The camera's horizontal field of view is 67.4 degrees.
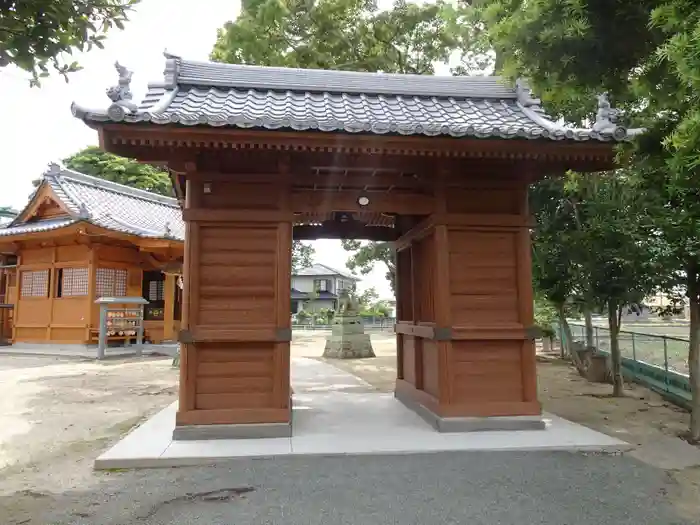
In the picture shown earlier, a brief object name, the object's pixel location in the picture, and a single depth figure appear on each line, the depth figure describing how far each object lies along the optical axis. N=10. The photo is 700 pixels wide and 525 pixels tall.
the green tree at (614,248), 7.22
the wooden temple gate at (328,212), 5.43
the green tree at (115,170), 28.27
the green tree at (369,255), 23.97
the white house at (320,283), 57.50
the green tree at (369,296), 50.58
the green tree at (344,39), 14.02
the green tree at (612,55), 3.46
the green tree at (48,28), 3.60
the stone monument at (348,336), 17.72
